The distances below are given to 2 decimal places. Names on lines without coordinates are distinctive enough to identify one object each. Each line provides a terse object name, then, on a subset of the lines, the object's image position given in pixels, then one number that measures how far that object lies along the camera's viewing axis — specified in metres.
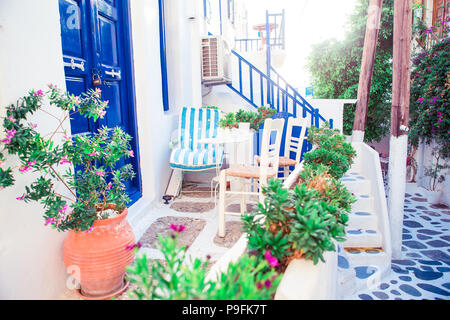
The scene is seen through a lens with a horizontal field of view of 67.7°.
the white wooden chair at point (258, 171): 3.29
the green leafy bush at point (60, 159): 1.84
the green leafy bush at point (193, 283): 1.08
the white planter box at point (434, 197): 7.62
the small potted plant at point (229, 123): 4.55
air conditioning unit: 6.18
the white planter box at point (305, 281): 1.45
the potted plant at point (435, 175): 7.63
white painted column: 5.01
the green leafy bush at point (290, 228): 1.61
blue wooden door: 2.87
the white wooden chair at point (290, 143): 4.73
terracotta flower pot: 2.20
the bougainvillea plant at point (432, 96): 7.11
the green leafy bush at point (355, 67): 9.92
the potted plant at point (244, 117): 4.74
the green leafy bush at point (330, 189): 2.62
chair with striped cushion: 4.80
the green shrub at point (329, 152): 3.80
